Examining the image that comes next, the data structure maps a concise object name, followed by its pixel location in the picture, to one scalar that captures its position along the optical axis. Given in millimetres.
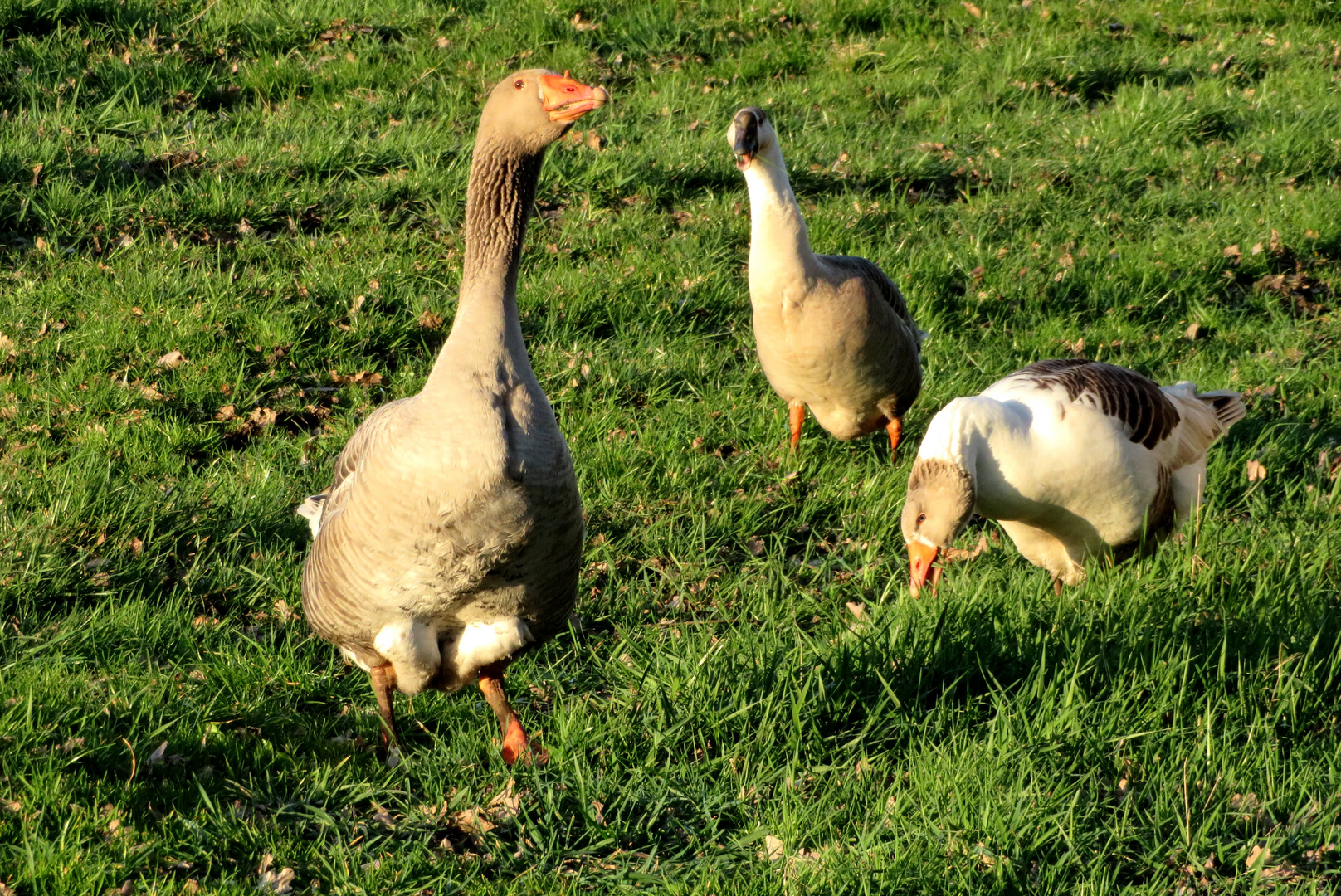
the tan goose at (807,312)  11391
